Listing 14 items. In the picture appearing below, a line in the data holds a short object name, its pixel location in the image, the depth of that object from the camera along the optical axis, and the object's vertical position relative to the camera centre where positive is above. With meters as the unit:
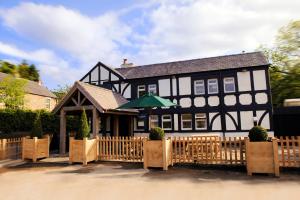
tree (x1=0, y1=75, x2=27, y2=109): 22.50 +3.27
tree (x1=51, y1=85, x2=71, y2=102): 42.43 +6.58
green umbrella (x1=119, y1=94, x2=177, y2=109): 10.57 +0.99
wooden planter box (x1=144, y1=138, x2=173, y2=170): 8.55 -1.15
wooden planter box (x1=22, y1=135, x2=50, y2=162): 10.81 -1.09
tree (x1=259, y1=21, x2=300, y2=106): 22.56 +5.88
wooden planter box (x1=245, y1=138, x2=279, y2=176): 7.28 -1.17
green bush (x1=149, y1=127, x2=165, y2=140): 8.97 -0.43
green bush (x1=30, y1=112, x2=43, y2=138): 11.27 -0.23
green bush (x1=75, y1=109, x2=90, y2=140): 10.12 -0.24
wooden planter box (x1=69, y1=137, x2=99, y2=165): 9.77 -1.15
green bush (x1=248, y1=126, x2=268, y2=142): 7.68 -0.44
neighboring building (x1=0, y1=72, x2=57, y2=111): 28.19 +3.88
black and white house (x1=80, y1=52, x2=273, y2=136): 15.74 +2.42
